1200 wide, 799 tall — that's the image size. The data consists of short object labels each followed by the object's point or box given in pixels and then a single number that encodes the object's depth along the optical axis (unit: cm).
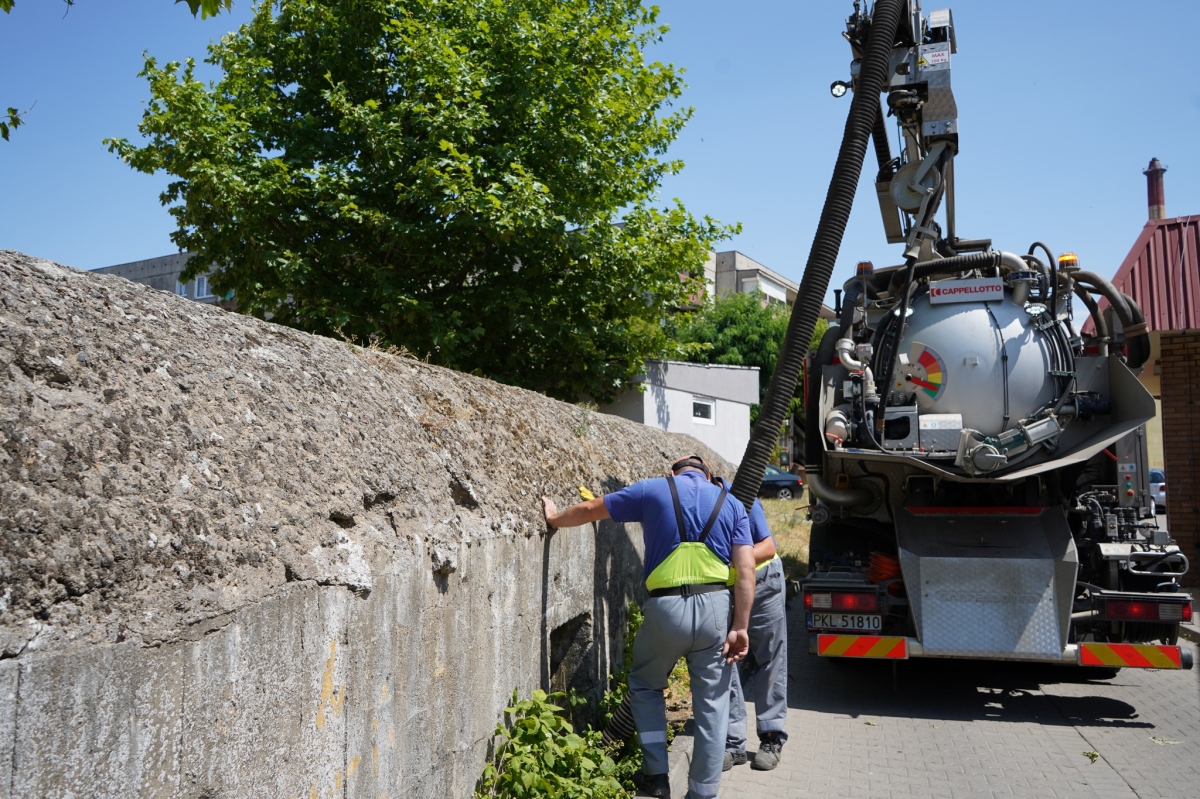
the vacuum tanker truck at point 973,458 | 701
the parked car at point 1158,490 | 2302
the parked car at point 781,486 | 3164
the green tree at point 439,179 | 1277
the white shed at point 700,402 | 1934
